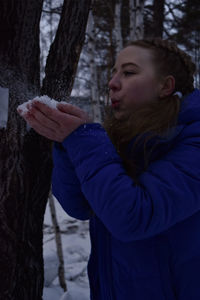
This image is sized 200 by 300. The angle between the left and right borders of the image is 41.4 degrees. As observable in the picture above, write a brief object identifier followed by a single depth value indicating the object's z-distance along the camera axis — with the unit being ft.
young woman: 2.43
